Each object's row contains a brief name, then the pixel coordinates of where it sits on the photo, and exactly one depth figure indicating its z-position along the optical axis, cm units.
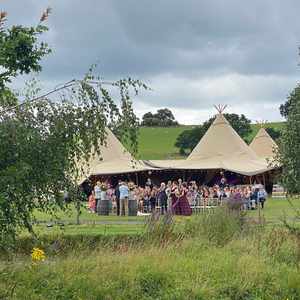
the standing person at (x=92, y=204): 3292
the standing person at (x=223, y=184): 4170
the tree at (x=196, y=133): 9719
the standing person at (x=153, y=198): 3333
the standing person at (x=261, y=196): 3450
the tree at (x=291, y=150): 1798
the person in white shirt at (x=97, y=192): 3262
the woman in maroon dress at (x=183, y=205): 2917
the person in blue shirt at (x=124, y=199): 3148
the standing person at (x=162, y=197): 3008
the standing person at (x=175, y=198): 2936
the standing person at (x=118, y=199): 3200
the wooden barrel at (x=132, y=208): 3150
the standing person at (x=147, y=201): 3422
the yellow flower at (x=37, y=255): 1199
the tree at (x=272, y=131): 9200
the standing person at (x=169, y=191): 2943
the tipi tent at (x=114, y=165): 4978
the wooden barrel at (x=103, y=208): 3216
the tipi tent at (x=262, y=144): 6444
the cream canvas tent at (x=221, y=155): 5344
